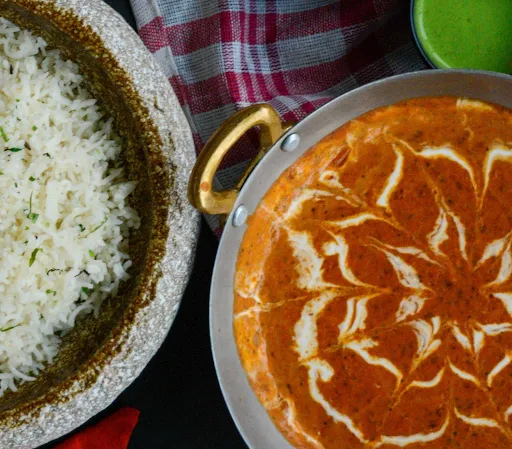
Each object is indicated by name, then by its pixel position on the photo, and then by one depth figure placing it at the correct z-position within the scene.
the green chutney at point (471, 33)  0.61
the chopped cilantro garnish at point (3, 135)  0.57
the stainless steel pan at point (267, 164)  0.55
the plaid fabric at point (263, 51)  0.61
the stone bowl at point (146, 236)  0.55
